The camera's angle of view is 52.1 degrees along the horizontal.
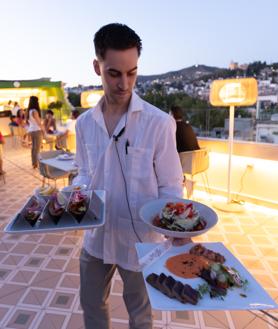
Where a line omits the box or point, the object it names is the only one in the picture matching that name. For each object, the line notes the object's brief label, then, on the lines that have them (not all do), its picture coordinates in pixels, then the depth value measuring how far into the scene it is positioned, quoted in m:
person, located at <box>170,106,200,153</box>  3.75
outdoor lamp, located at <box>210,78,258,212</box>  3.33
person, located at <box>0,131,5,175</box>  5.13
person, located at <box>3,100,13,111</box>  12.06
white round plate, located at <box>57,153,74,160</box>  3.67
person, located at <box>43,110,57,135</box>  7.38
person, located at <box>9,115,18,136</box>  9.35
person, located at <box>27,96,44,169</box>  5.68
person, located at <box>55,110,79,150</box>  5.89
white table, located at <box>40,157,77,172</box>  3.31
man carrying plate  1.09
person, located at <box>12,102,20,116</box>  10.18
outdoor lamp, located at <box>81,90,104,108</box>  5.30
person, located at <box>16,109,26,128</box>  9.33
